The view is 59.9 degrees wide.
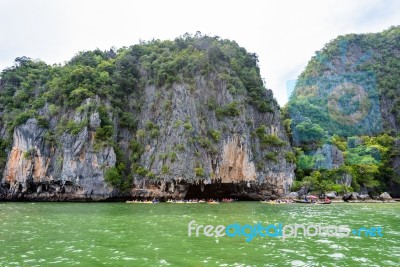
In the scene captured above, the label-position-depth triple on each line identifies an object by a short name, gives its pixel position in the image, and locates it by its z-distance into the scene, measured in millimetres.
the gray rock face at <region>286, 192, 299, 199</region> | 46262
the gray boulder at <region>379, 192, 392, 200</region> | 50812
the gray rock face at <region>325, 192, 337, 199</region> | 47406
